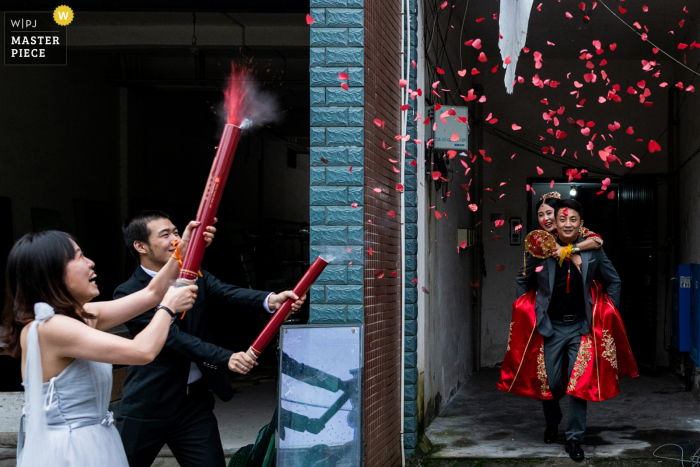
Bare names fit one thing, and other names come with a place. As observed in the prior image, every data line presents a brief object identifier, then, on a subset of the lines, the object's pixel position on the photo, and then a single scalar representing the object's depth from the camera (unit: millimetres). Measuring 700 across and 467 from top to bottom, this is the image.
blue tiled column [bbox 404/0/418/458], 5035
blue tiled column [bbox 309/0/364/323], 4199
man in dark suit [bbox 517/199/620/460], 5281
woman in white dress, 2432
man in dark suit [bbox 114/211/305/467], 3283
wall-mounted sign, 5809
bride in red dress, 5148
